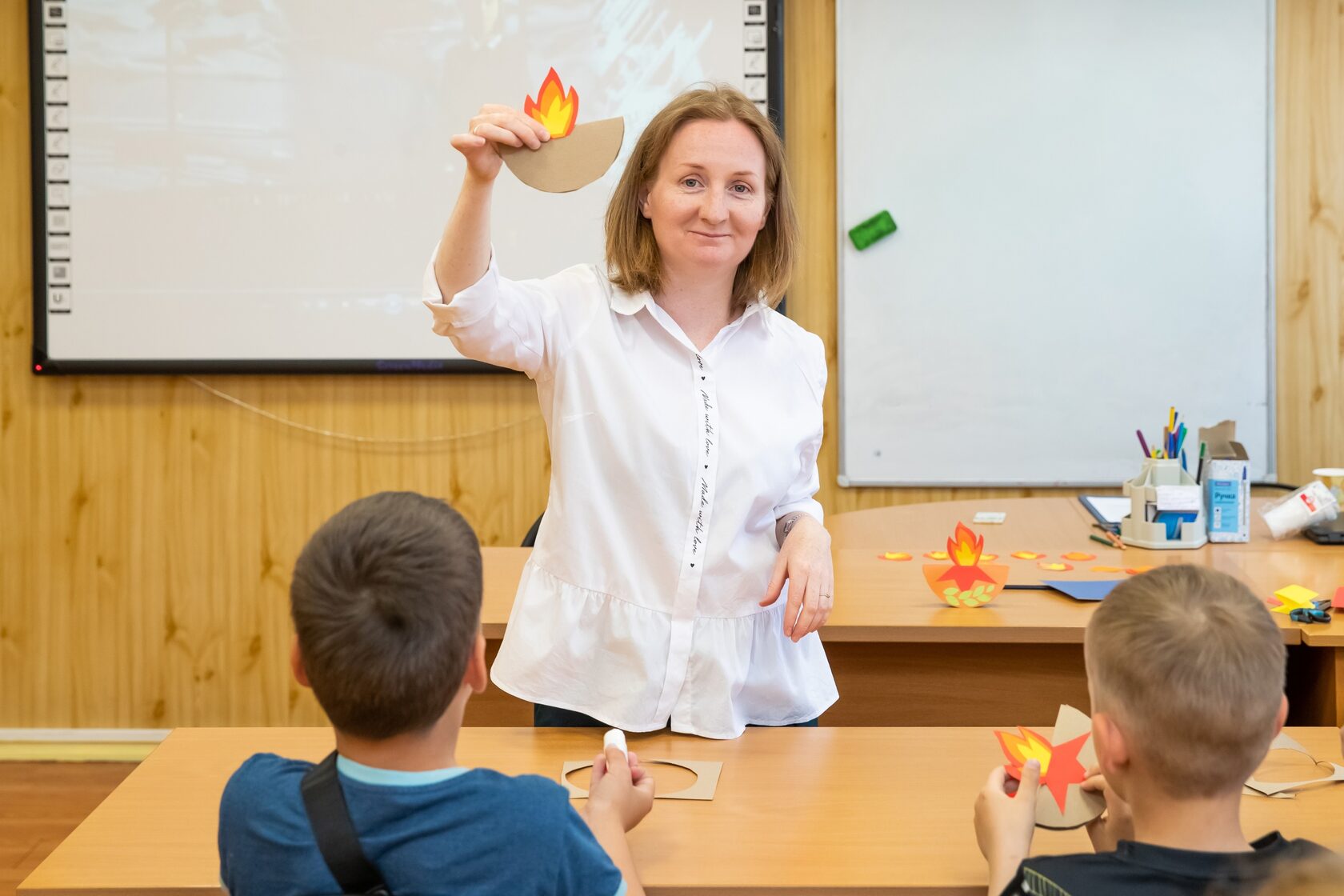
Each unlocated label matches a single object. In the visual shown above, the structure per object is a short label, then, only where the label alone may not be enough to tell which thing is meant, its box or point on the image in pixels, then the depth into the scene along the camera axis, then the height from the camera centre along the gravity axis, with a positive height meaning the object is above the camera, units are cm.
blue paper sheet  208 -26
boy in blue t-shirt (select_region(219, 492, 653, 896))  91 -26
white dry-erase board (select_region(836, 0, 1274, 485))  340 +60
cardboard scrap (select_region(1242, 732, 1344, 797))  130 -38
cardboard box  256 -12
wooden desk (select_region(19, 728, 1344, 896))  112 -39
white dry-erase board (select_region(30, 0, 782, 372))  337 +82
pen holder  255 -16
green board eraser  345 +60
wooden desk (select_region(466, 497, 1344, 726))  189 -35
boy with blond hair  98 -24
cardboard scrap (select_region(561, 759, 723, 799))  129 -37
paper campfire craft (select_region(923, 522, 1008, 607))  202 -24
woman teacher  141 -6
